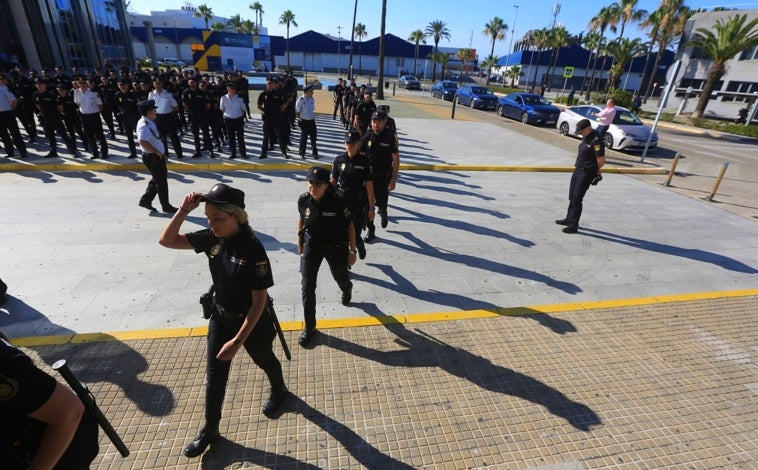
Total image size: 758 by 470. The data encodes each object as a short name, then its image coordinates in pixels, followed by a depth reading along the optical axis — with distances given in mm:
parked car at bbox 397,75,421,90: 40344
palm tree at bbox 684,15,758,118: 21656
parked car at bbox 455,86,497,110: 25891
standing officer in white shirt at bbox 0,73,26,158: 8672
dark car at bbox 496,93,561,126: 19844
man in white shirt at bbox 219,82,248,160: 9336
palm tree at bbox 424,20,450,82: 68875
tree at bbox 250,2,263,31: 93125
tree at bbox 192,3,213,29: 78875
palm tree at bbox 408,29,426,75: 66825
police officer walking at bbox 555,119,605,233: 6379
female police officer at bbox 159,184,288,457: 2324
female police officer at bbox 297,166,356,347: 3500
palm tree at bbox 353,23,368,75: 87438
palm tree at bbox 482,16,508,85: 68312
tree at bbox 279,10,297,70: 82000
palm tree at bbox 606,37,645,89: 32812
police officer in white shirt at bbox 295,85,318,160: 9875
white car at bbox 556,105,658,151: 13617
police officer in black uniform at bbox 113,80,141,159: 9430
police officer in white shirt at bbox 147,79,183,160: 9125
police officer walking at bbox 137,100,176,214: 6113
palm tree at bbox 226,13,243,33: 83062
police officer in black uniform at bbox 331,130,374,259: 4703
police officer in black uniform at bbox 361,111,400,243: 5703
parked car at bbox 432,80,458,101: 31094
